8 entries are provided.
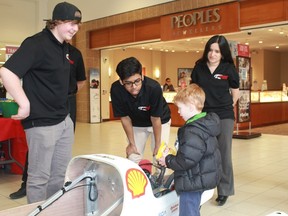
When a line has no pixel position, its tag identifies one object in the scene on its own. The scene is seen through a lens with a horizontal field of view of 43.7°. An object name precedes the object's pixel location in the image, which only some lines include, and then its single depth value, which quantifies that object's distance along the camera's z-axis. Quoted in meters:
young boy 2.18
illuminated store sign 8.43
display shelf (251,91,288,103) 10.27
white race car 1.94
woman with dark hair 3.20
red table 4.05
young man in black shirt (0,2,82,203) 2.23
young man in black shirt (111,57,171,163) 2.77
